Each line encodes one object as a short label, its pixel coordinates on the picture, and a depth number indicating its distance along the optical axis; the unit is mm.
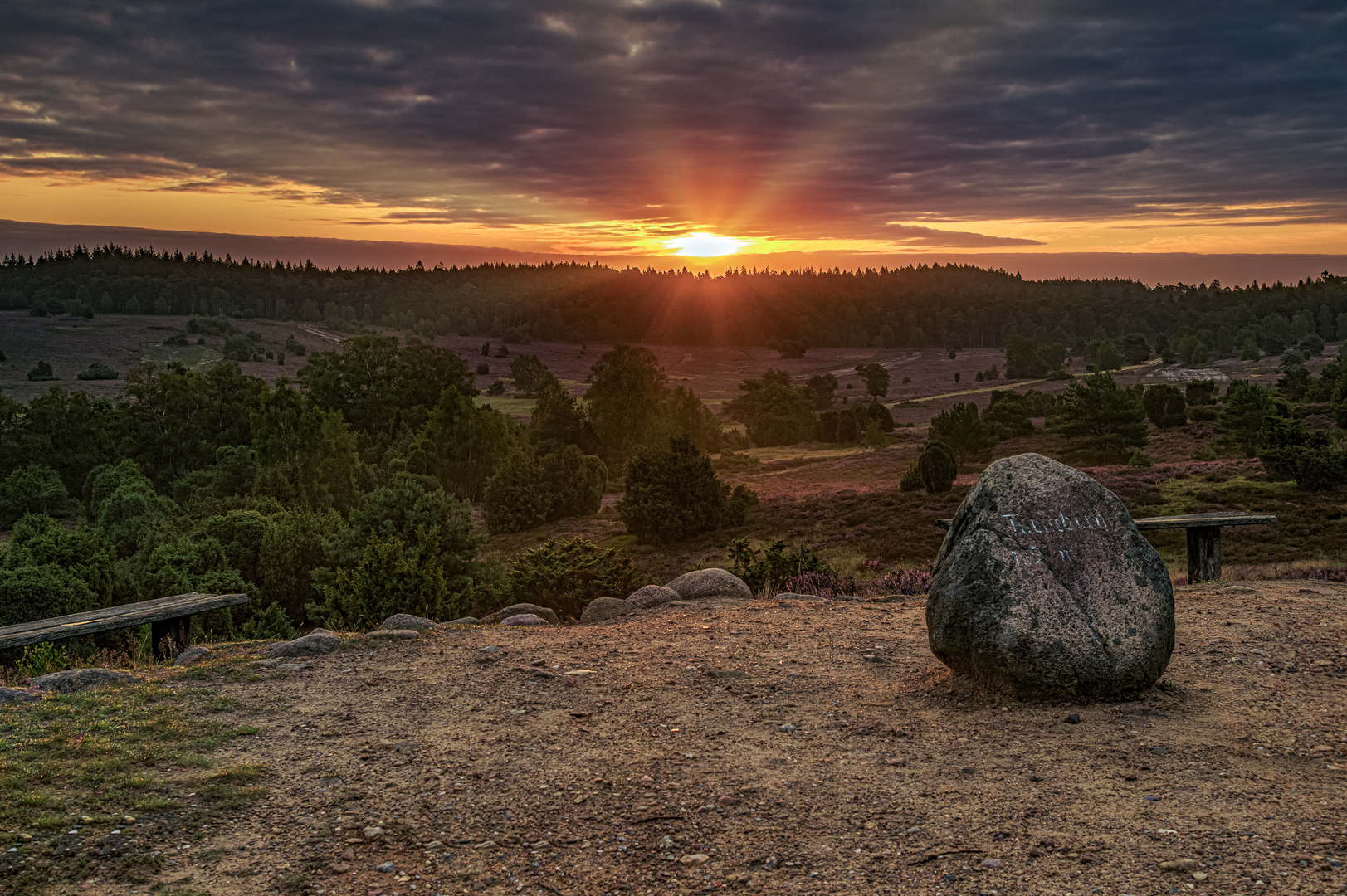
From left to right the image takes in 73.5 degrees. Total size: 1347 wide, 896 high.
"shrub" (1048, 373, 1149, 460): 49156
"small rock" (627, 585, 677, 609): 14203
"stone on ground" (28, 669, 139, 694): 9289
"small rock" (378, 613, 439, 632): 12297
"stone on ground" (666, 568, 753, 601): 14688
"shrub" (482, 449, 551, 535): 43750
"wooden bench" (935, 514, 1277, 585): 13924
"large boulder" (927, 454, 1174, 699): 8273
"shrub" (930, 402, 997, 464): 53562
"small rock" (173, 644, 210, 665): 10680
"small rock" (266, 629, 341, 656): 10875
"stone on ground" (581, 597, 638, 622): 13891
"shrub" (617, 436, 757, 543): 35062
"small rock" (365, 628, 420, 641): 11492
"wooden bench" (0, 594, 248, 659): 10555
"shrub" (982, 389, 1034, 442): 62059
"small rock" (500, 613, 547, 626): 13459
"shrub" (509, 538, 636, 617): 16953
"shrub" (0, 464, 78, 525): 48375
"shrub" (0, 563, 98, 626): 16484
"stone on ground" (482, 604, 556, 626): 14272
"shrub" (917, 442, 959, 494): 35188
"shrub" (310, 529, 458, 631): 15695
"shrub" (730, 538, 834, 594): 17828
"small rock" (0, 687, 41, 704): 8664
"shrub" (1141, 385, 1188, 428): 56625
